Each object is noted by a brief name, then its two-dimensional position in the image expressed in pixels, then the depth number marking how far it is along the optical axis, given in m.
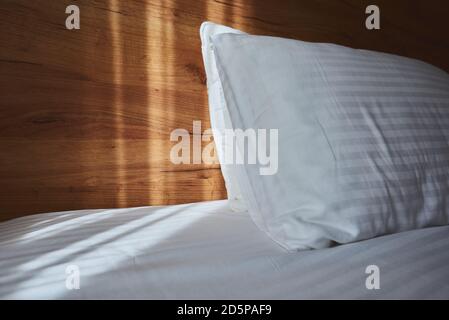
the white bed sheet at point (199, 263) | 0.58
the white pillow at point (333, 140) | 0.73
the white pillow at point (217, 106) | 1.06
